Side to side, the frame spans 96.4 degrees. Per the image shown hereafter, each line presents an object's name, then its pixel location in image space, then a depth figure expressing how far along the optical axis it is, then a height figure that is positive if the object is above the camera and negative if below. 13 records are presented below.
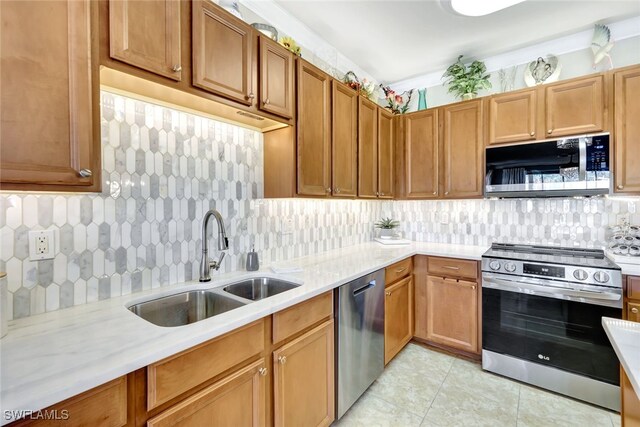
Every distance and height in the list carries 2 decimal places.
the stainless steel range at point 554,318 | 1.94 -0.82
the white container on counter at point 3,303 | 0.98 -0.31
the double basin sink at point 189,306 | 1.40 -0.49
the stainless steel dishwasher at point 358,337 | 1.78 -0.86
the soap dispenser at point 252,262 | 1.93 -0.34
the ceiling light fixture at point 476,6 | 2.07 +1.51
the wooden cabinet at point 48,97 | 0.86 +0.38
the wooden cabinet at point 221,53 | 1.37 +0.82
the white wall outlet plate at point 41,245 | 1.17 -0.13
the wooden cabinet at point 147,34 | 1.11 +0.74
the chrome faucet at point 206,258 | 1.65 -0.27
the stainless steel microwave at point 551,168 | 2.25 +0.35
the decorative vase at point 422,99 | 3.33 +1.31
